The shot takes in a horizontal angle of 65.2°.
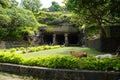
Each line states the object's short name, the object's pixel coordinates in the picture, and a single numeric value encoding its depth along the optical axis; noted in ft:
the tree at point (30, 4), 80.61
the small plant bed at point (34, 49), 29.74
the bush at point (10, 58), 15.32
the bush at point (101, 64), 11.24
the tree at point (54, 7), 116.18
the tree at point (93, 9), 18.47
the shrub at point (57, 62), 12.10
